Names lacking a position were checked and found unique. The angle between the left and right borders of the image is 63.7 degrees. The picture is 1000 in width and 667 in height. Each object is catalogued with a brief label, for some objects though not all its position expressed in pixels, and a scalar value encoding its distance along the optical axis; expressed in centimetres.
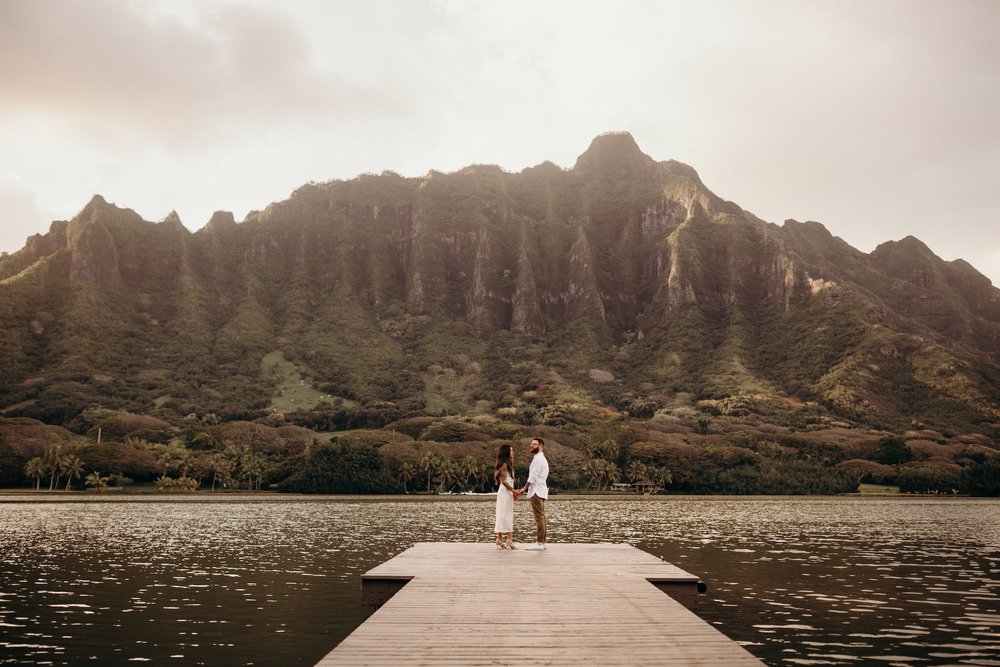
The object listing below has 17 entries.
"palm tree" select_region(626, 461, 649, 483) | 16788
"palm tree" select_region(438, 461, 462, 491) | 16162
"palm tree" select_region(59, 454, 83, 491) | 14388
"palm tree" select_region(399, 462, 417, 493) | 15838
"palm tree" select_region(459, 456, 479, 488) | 16400
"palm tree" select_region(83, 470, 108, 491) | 14262
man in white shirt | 2602
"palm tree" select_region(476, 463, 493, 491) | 16779
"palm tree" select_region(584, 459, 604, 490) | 17075
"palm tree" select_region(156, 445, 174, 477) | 15425
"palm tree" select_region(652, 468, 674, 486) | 16812
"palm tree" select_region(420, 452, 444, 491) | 15988
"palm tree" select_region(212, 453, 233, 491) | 15300
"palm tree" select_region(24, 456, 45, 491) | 14375
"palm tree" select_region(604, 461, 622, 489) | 17125
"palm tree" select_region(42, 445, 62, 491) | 14325
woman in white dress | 2605
